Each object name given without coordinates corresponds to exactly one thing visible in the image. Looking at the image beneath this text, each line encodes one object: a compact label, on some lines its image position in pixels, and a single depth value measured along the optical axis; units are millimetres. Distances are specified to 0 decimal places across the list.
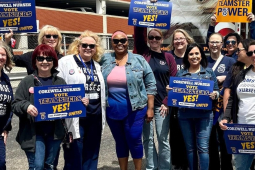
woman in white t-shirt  3842
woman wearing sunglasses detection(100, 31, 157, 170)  4520
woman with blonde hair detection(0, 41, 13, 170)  3826
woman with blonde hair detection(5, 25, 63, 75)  4661
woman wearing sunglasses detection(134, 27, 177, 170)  4910
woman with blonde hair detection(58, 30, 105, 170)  4316
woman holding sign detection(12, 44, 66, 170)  3740
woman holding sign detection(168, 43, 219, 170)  4434
